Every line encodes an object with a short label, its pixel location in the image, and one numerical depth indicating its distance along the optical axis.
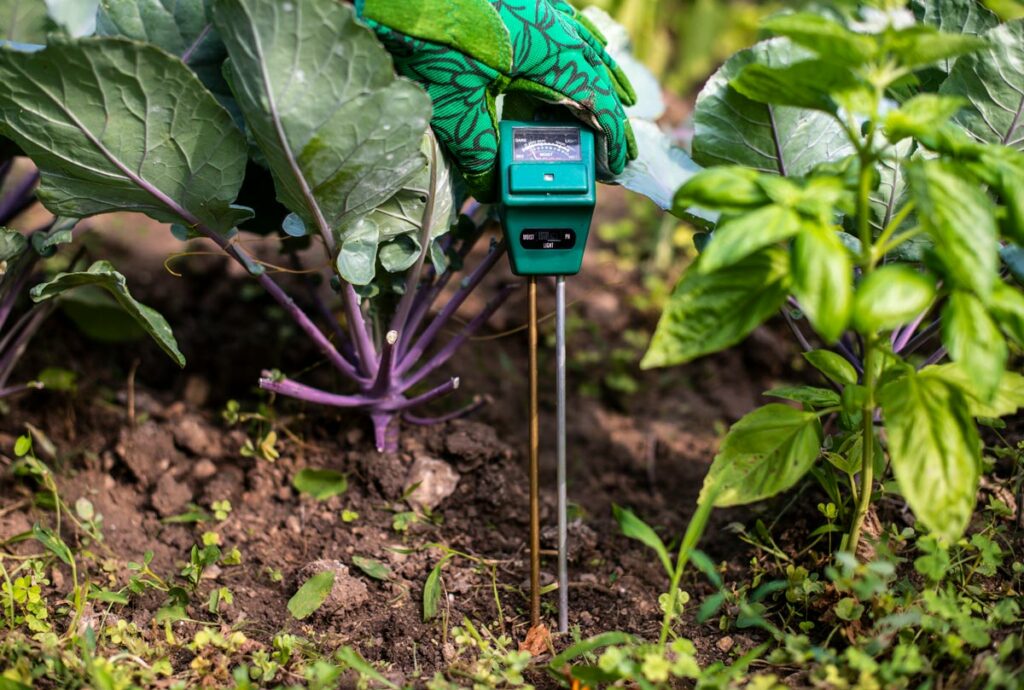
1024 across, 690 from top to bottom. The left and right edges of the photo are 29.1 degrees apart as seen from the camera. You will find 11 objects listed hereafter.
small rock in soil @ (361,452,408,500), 1.12
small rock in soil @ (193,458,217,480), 1.14
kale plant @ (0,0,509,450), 0.98
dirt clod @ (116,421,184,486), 1.13
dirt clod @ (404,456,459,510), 1.11
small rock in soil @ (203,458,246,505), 1.12
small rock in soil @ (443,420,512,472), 1.13
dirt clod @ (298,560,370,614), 1.04
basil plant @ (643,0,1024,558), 0.91
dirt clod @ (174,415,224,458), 1.15
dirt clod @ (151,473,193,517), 1.11
